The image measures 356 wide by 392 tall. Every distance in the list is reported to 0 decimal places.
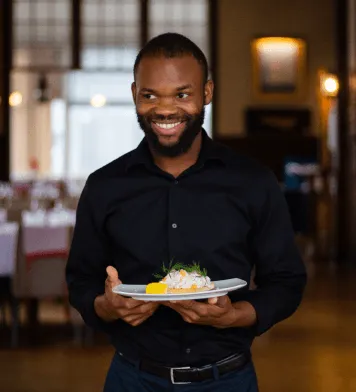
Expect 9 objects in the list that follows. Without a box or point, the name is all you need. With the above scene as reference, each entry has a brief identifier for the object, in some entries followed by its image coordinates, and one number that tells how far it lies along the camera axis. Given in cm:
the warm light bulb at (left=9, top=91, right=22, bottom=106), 1738
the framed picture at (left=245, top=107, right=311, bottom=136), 1761
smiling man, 181
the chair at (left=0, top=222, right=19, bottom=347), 739
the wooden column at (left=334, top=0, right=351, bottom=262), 1326
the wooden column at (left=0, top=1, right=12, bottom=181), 1720
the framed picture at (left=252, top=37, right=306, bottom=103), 1783
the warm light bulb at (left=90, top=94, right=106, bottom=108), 1950
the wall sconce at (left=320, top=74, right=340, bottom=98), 1580
